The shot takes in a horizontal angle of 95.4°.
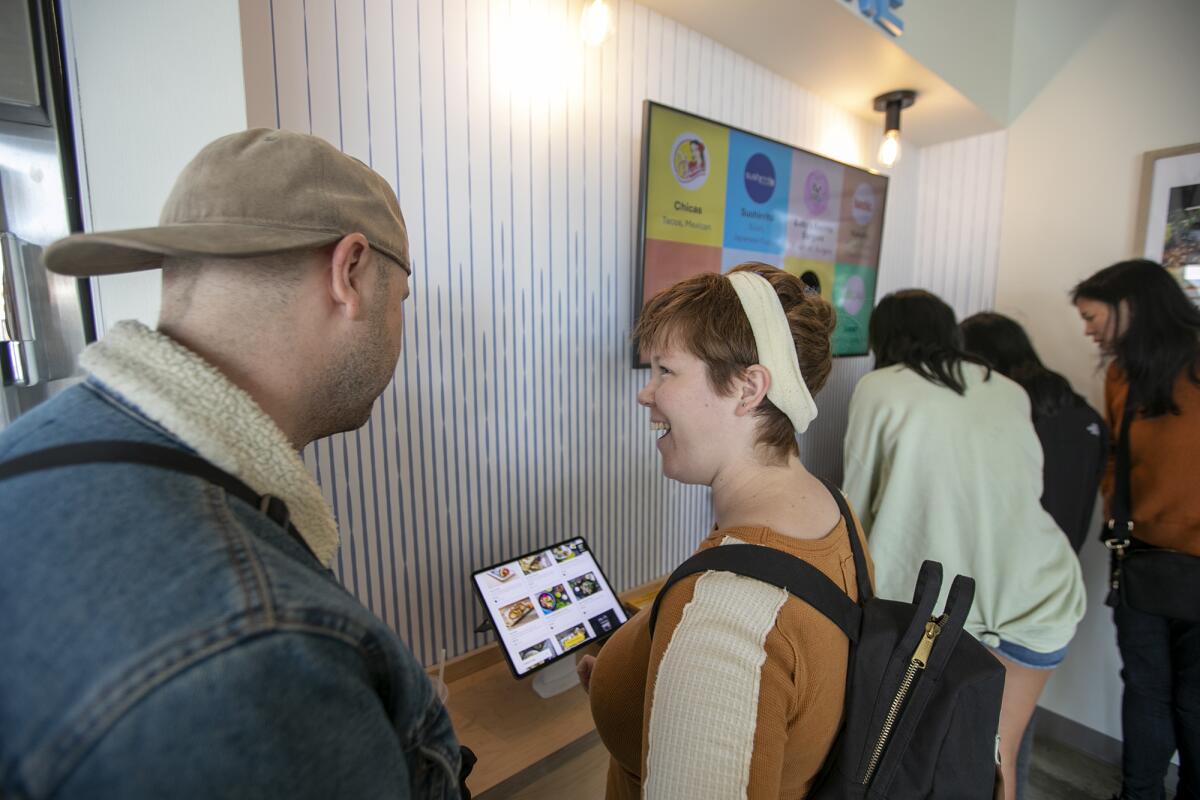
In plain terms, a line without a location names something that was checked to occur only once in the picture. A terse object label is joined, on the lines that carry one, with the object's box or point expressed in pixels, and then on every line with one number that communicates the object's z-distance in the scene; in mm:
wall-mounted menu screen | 1487
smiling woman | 573
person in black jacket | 1732
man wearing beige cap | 290
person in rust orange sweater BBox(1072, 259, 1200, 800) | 1522
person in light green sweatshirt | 1356
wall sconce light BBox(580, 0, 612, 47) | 1228
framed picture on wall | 1908
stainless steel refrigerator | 752
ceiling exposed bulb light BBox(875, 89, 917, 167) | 1988
